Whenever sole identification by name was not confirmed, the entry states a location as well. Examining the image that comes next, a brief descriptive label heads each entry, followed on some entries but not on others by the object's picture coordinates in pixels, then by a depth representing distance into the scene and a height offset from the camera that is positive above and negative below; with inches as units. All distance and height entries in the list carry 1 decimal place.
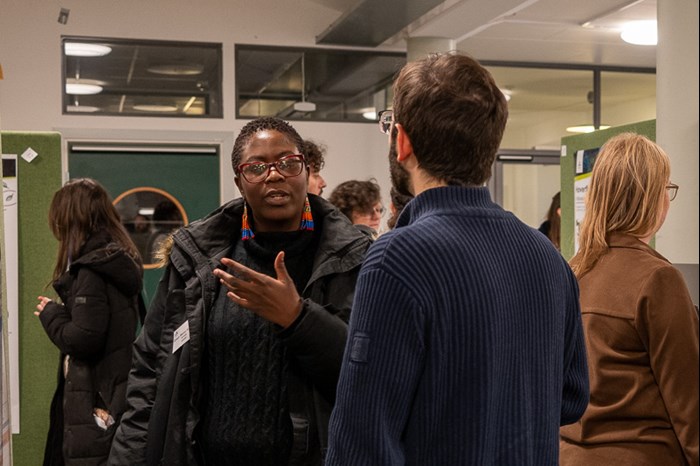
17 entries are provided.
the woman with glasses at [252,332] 68.9 -9.1
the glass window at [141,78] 239.0 +44.2
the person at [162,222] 241.1 +1.3
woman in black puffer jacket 122.3 -14.8
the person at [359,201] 154.2 +4.4
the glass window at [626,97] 303.3 +46.7
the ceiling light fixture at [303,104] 259.0 +37.8
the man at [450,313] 42.8 -4.7
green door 240.1 +13.0
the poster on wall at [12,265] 150.3 -6.8
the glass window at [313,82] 253.8 +45.2
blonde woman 66.9 -8.1
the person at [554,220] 194.9 +0.7
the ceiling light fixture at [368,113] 265.6 +36.1
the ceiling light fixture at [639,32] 248.8 +57.7
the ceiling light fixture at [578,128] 301.9 +34.6
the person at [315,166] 122.4 +9.1
